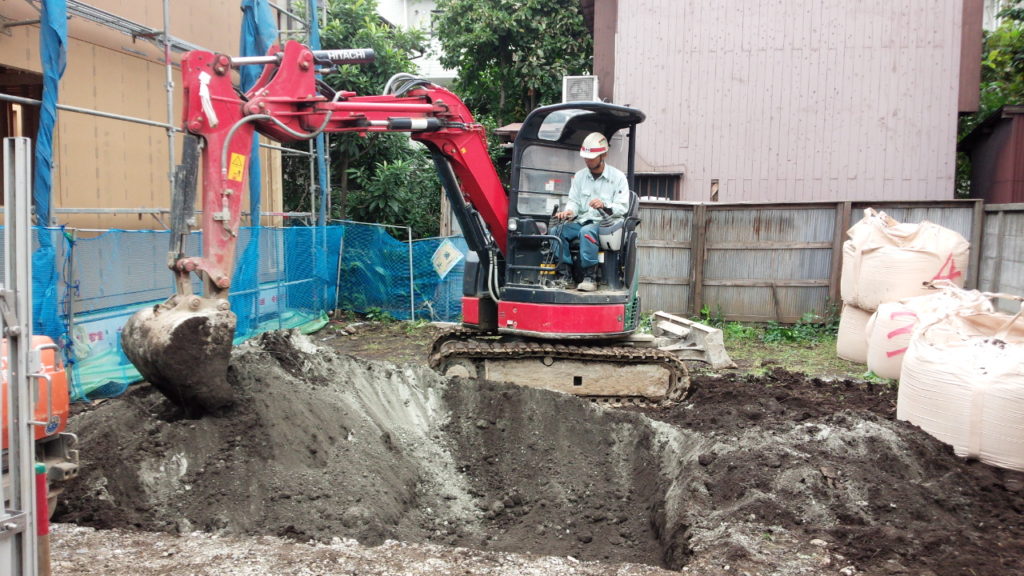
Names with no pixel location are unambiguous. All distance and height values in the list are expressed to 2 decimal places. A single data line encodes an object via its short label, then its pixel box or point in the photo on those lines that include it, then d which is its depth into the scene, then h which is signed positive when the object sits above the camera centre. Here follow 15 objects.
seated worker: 6.93 +0.23
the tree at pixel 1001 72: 14.44 +3.17
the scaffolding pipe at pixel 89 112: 6.72 +1.02
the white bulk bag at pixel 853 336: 9.32 -1.22
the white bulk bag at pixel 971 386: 4.93 -0.99
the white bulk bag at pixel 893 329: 7.64 -0.96
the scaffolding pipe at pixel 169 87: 8.84 +1.48
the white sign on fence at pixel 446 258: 12.16 -0.51
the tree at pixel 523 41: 16.98 +4.04
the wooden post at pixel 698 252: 11.46 -0.32
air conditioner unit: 12.95 +2.30
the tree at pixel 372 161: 14.72 +1.21
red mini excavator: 5.67 -0.09
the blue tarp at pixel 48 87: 6.86 +1.13
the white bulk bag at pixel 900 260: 8.92 -0.29
